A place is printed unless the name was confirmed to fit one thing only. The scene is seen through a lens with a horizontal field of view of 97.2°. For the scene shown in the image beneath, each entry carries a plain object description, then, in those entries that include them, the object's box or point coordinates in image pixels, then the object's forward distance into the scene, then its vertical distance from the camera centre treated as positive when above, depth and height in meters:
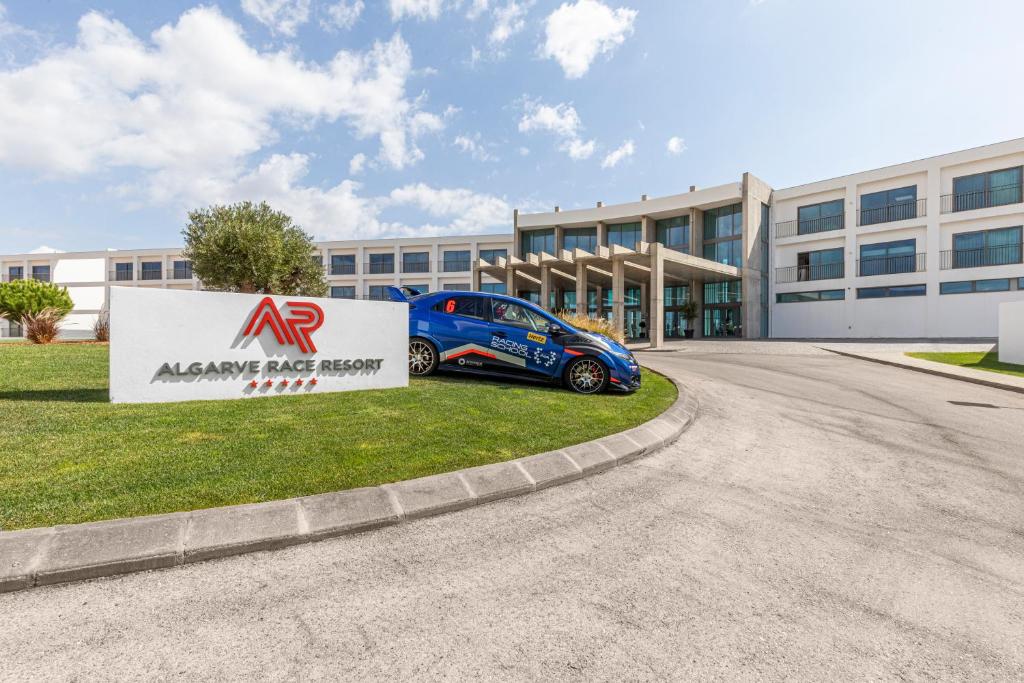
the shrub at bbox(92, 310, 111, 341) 16.89 +0.30
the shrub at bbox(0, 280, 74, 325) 17.45 +1.48
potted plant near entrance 35.12 +1.93
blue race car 8.14 -0.14
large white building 27.05 +5.48
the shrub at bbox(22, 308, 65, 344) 15.40 +0.29
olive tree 21.66 +4.31
